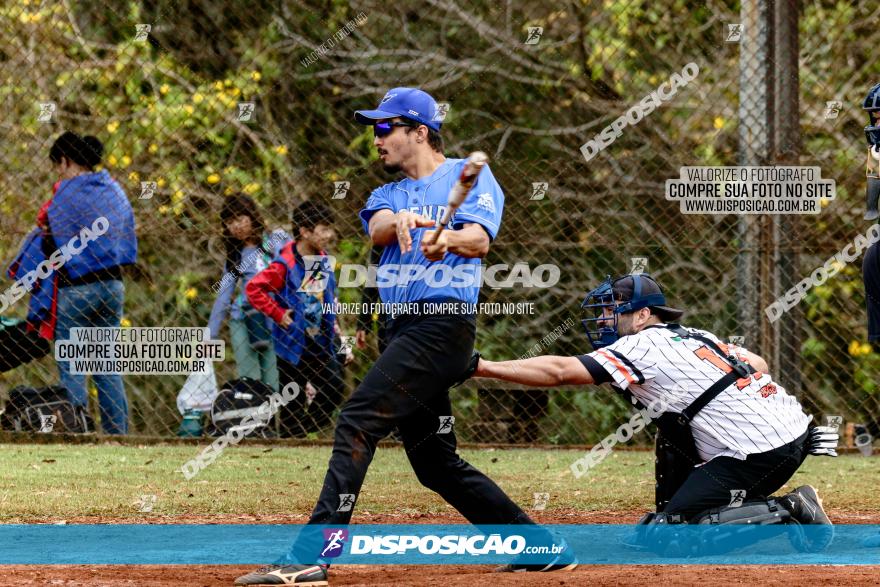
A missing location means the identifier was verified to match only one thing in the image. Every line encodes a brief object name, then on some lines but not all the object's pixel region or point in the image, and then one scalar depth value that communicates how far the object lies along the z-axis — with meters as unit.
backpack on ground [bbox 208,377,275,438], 18.73
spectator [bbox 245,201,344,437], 18.75
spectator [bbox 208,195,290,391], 18.97
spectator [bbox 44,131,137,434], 18.55
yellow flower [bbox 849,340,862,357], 21.02
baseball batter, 9.15
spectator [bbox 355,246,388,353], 18.56
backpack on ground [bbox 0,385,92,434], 18.92
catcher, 10.94
